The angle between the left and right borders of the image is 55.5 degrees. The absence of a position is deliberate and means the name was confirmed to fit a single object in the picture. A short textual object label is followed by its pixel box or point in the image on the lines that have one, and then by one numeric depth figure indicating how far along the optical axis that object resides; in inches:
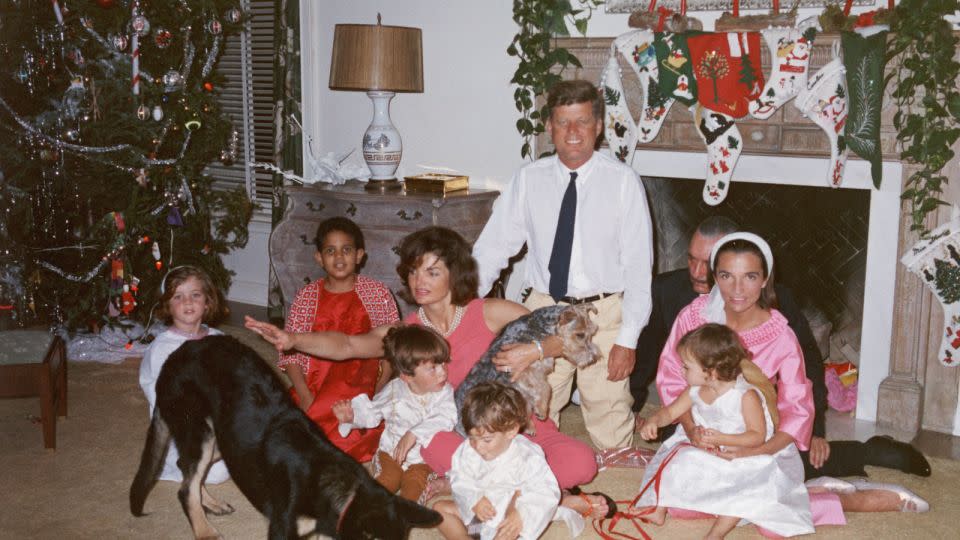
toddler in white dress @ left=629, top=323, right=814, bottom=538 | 119.6
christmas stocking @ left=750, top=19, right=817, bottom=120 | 163.2
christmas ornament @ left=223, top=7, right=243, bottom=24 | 213.3
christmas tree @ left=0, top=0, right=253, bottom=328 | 202.4
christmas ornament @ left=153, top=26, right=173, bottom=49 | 210.1
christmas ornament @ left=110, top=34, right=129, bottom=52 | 202.5
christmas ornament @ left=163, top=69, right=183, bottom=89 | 207.5
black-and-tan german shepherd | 97.0
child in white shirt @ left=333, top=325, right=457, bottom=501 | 125.1
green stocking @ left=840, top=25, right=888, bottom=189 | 156.4
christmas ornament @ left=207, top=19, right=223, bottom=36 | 212.5
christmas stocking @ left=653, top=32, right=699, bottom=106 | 173.0
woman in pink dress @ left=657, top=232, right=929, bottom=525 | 126.6
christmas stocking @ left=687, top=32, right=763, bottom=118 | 167.0
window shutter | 257.4
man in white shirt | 143.5
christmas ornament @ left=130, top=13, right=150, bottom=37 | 201.6
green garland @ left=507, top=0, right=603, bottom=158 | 190.9
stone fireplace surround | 165.6
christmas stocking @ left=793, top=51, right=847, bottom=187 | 161.5
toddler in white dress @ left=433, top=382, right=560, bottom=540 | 111.3
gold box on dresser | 193.0
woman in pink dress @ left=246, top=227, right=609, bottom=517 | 126.5
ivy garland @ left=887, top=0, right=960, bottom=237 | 151.1
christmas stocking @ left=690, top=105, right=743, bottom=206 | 174.4
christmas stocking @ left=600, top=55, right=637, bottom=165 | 182.9
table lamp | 195.2
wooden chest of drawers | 191.2
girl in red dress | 155.1
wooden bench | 154.7
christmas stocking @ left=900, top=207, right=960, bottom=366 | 158.6
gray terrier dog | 120.4
